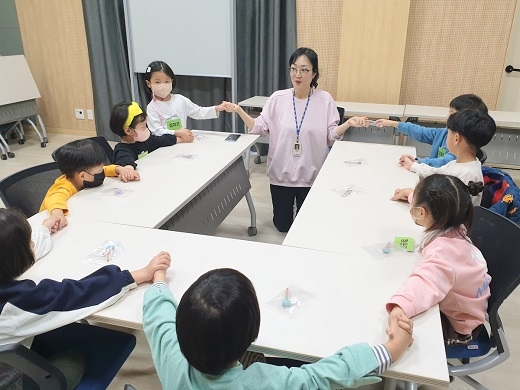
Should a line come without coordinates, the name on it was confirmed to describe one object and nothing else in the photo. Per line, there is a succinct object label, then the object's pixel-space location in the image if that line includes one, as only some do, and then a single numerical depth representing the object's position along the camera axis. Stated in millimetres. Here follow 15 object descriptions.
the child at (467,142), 1901
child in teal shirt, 823
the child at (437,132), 2306
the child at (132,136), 2369
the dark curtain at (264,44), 4586
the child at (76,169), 1922
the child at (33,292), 1117
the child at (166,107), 2816
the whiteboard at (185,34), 4492
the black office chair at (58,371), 994
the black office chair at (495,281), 1405
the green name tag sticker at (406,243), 1526
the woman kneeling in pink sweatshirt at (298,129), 2732
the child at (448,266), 1234
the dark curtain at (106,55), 5055
